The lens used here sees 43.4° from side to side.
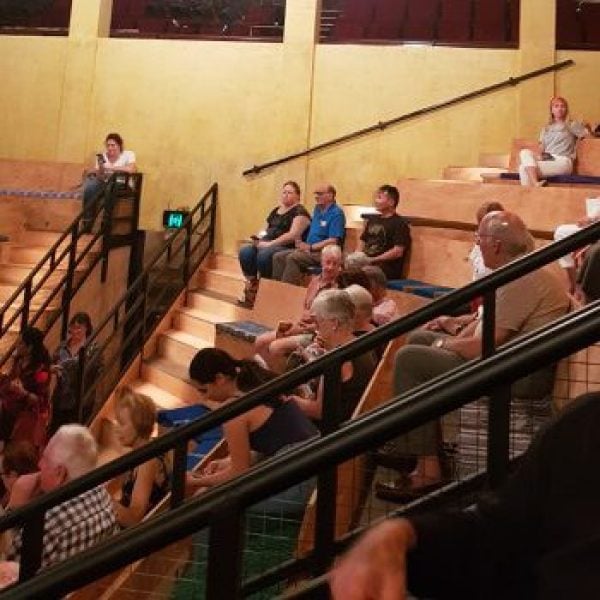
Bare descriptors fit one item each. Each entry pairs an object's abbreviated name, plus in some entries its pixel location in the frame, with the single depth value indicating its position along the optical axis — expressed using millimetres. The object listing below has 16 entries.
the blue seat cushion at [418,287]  4631
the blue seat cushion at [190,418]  3600
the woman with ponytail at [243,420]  2619
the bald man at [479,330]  2271
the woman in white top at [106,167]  6891
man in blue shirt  5574
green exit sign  7867
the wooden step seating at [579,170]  5730
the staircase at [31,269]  6266
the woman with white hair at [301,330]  3902
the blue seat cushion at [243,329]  5102
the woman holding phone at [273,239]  5988
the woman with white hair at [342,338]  2934
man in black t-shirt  5371
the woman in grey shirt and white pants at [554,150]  5707
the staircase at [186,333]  5738
